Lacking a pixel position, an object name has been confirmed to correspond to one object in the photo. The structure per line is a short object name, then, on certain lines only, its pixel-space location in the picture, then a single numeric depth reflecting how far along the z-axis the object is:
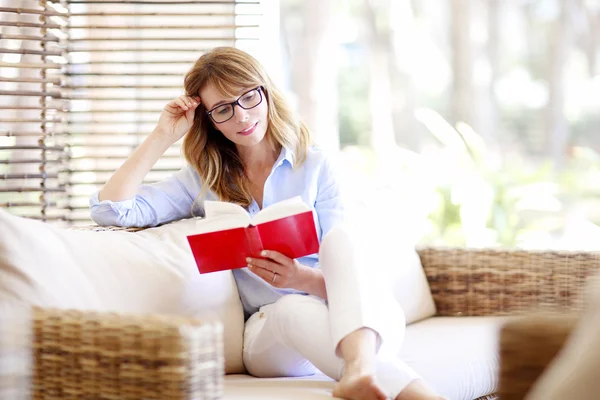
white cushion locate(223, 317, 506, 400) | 3.33
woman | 3.59
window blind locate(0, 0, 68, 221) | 5.24
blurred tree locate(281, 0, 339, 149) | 9.54
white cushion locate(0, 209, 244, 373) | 3.14
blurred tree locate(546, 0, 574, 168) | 15.17
